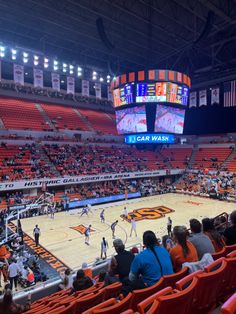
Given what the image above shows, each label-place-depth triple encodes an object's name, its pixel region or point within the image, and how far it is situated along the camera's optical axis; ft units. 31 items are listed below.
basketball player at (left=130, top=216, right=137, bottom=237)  55.57
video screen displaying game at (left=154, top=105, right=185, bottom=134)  72.38
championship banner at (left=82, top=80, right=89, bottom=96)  96.68
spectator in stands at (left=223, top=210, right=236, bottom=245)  16.16
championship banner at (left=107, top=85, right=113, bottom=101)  123.37
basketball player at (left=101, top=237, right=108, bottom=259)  43.88
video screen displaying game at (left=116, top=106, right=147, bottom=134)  72.95
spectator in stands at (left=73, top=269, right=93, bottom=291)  17.31
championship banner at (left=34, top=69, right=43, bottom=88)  81.87
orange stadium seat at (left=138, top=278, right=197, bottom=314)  8.48
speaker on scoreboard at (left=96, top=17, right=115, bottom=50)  63.10
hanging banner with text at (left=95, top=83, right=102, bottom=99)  101.57
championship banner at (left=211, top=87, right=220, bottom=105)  95.61
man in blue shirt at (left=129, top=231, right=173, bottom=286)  11.94
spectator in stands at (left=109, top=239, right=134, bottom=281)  14.20
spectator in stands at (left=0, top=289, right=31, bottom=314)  14.23
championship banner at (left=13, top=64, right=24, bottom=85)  77.43
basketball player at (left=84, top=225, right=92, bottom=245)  51.55
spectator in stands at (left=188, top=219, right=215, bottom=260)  14.42
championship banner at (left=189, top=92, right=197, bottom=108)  106.01
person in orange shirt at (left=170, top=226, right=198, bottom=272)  13.41
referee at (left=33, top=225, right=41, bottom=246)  49.56
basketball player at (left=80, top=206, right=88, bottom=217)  73.15
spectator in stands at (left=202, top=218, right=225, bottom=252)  16.22
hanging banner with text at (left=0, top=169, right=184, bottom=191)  74.90
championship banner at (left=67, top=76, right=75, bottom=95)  92.43
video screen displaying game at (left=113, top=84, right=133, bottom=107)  70.92
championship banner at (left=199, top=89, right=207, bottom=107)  99.04
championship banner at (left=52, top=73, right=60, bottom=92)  88.18
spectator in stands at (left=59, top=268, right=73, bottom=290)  28.80
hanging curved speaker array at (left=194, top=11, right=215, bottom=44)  58.65
